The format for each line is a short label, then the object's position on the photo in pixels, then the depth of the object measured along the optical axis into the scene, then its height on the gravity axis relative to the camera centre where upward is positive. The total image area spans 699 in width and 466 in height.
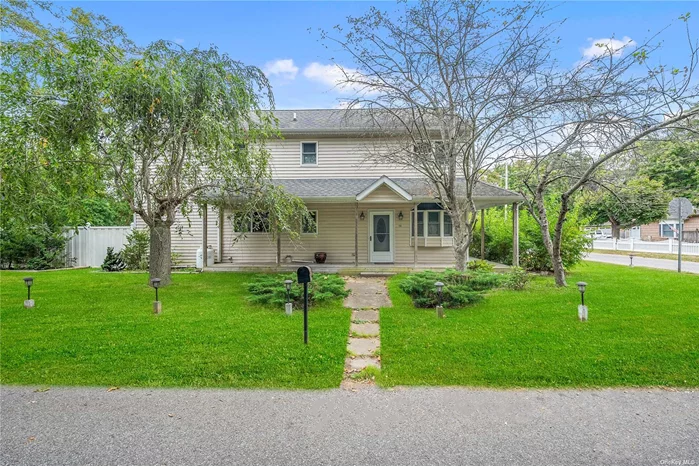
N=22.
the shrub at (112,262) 12.59 -0.86
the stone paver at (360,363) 4.31 -1.61
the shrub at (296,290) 7.11 -1.13
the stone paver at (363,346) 4.86 -1.58
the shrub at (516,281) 8.65 -1.10
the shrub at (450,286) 6.93 -1.05
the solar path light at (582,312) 5.89 -1.28
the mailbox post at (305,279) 4.85 -0.57
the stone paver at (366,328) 5.74 -1.55
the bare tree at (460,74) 7.80 +3.86
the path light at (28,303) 7.10 -1.30
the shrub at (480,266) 10.72 -0.91
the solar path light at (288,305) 6.16 -1.20
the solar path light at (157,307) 6.66 -1.31
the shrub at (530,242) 11.36 -0.19
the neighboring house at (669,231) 29.50 +0.51
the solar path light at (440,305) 6.23 -1.23
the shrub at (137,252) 12.91 -0.49
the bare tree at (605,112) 6.36 +2.51
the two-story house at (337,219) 13.06 +0.71
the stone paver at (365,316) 6.48 -1.50
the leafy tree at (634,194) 8.46 +1.08
